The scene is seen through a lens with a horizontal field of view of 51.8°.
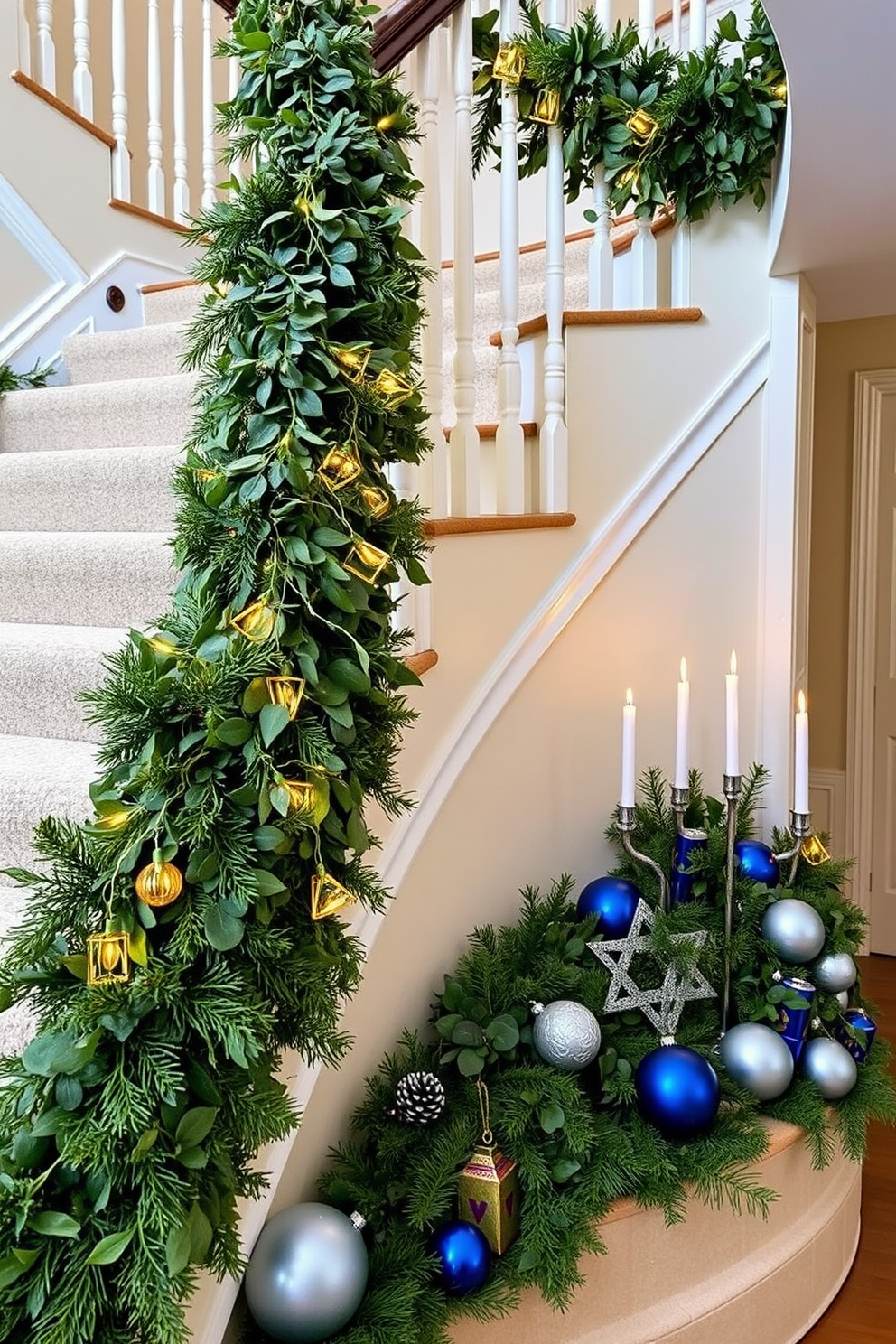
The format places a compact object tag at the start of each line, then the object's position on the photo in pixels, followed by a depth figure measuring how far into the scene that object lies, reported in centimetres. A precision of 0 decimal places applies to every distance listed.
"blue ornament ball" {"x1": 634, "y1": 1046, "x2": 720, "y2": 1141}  135
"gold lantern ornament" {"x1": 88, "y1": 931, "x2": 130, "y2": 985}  79
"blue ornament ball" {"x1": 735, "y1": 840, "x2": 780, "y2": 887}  174
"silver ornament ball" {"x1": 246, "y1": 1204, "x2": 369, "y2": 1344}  104
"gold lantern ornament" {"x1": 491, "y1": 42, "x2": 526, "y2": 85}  158
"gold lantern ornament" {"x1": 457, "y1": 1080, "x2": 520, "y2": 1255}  121
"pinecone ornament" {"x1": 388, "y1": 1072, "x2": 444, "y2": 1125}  125
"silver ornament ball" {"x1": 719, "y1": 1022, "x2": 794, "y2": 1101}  147
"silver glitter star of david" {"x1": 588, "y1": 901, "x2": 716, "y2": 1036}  150
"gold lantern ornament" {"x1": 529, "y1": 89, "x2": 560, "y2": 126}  165
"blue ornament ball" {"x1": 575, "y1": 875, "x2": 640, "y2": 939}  161
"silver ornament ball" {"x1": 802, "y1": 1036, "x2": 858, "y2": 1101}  155
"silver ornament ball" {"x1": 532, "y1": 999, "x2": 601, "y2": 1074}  137
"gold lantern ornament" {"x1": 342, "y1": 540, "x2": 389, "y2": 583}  95
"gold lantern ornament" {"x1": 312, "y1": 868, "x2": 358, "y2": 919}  90
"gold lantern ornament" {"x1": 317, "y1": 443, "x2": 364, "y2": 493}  93
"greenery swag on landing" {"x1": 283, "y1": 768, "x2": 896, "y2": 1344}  118
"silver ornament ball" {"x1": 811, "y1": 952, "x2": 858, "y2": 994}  164
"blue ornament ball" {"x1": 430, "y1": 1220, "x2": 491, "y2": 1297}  115
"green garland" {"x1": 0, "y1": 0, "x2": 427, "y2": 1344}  75
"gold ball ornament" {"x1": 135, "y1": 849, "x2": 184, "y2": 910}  81
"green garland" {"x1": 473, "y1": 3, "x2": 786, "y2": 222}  164
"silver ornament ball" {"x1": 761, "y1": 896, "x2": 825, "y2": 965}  162
